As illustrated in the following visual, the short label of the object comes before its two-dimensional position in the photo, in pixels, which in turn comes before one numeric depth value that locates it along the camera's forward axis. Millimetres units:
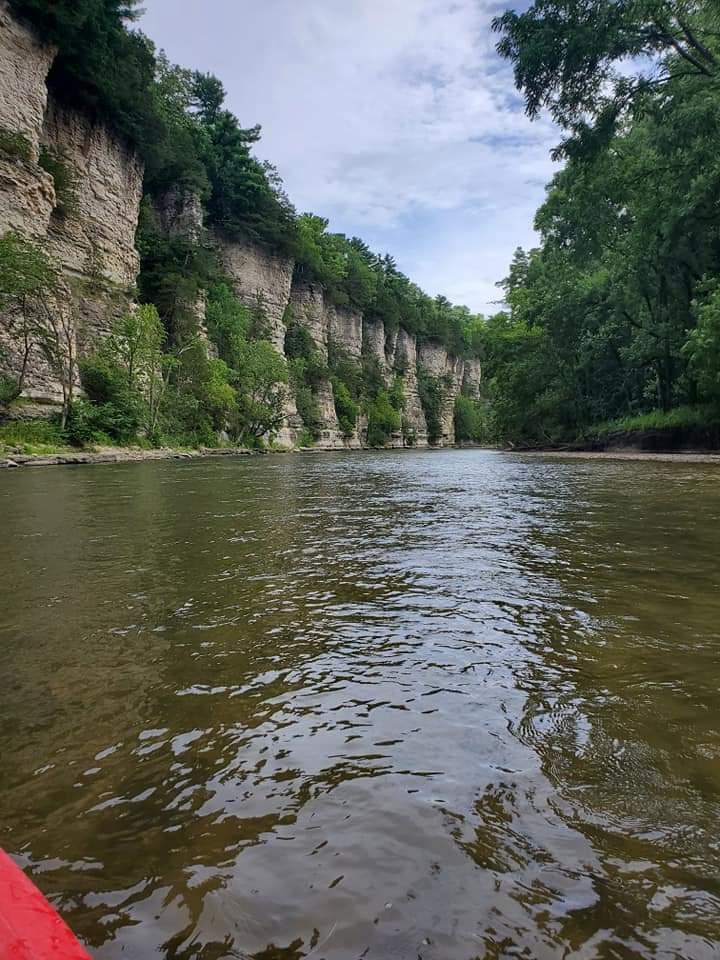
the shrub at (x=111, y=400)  23797
